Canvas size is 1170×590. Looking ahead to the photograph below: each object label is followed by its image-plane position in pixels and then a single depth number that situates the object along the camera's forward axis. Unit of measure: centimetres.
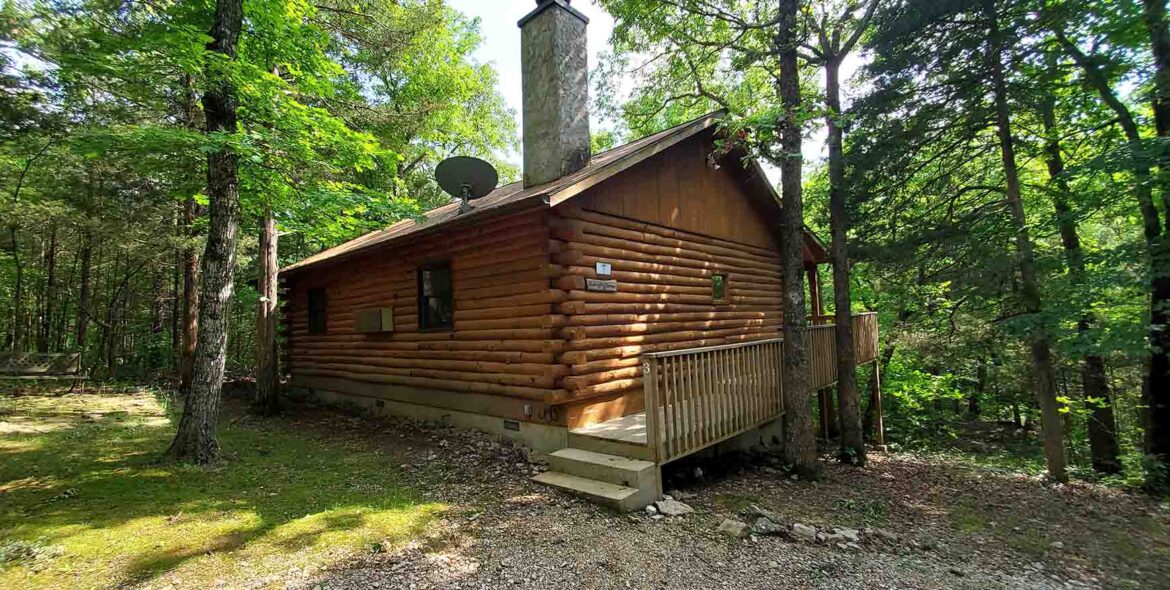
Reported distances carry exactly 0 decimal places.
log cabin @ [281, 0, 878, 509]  567
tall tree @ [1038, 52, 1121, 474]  701
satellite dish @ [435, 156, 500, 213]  779
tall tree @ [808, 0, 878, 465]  815
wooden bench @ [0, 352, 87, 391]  975
